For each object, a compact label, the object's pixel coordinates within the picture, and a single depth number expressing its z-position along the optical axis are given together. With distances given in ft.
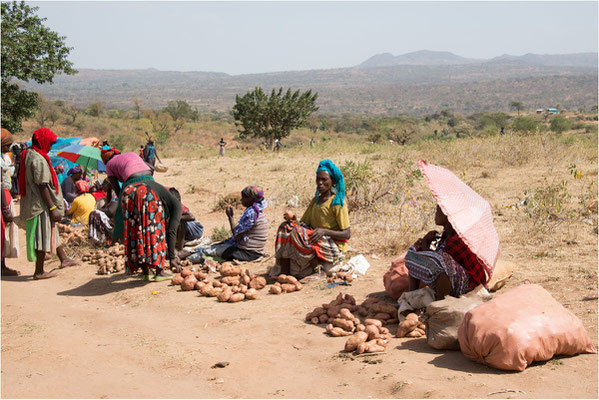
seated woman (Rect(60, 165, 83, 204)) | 32.58
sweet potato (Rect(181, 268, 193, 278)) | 20.77
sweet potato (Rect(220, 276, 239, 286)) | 19.94
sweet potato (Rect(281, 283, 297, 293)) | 19.26
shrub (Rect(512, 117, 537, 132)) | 82.79
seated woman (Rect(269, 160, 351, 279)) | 19.74
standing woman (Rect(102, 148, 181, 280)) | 20.13
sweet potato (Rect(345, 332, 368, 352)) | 13.85
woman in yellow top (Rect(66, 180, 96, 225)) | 29.89
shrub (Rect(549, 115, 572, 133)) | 108.47
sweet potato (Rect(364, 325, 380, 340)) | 14.23
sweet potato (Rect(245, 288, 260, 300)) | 18.71
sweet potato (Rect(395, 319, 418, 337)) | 14.58
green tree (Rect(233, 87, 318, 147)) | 100.37
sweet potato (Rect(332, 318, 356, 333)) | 15.28
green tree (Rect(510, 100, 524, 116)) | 220.23
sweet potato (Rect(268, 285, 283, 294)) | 19.10
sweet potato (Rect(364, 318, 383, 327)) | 14.86
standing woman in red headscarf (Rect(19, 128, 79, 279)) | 21.08
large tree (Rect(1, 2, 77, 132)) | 58.13
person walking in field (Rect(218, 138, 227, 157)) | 64.81
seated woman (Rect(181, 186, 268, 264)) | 22.18
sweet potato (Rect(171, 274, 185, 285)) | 20.58
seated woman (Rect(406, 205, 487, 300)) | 15.01
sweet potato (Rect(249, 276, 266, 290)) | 19.70
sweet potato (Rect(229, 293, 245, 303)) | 18.61
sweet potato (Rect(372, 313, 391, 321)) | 15.81
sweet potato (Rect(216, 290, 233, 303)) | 18.69
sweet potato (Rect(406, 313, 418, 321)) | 14.67
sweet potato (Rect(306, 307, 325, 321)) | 16.43
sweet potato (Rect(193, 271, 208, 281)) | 20.54
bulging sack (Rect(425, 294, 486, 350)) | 13.34
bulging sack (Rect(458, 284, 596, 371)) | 11.80
